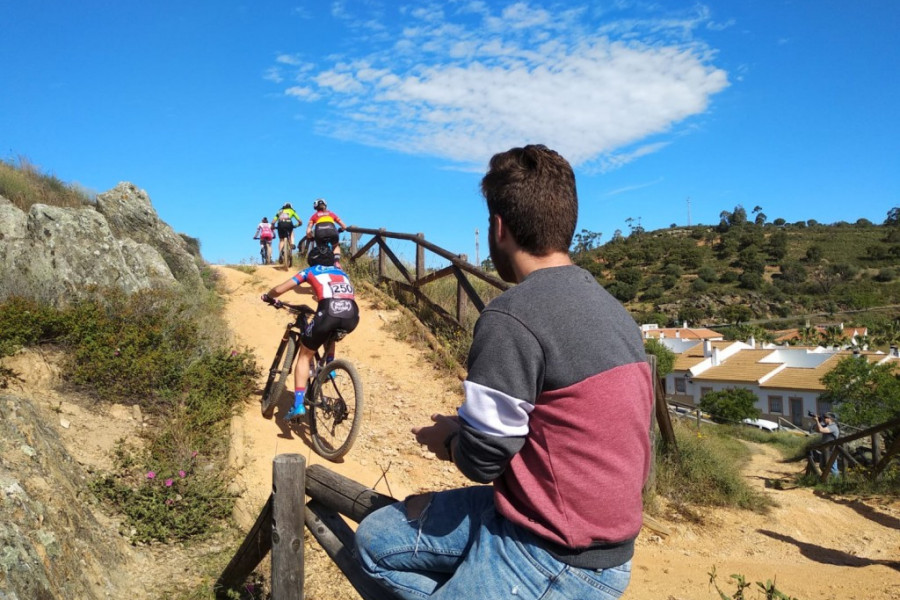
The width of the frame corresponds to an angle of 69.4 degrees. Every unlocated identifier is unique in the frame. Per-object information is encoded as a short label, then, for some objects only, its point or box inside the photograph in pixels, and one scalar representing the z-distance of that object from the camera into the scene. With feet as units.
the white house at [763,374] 165.99
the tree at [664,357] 178.10
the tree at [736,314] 293.02
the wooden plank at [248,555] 10.14
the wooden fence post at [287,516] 9.06
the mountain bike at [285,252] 48.35
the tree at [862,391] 121.08
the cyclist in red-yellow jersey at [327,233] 22.94
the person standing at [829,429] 42.55
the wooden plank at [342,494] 7.79
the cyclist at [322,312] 18.86
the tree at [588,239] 422.41
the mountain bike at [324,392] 18.42
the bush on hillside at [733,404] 152.46
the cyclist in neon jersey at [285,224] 50.31
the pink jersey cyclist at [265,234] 55.42
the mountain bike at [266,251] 55.16
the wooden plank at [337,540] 7.52
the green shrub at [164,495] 13.96
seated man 4.89
